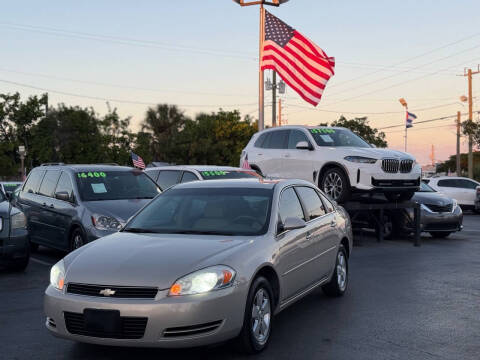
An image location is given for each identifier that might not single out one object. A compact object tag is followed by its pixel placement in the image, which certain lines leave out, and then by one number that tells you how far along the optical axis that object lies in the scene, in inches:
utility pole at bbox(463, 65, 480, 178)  1614.4
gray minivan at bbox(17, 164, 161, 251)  376.8
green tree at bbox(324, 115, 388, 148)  1958.7
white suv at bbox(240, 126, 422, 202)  484.4
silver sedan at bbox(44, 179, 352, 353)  177.5
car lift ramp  507.5
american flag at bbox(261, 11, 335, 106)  705.0
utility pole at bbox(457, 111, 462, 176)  1909.3
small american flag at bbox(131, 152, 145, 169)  898.3
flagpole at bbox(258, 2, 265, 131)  758.5
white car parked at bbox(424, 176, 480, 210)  952.9
